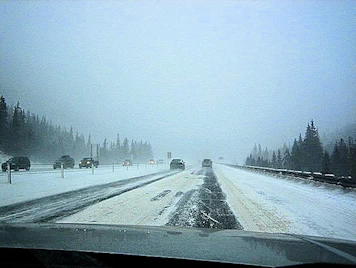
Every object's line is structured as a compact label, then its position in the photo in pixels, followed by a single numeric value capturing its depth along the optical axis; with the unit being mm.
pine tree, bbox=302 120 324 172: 72438
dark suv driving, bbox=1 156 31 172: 39075
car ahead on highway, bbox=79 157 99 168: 51588
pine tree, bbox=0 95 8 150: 76812
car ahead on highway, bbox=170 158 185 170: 51775
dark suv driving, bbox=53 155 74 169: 48481
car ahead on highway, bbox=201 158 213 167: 65312
